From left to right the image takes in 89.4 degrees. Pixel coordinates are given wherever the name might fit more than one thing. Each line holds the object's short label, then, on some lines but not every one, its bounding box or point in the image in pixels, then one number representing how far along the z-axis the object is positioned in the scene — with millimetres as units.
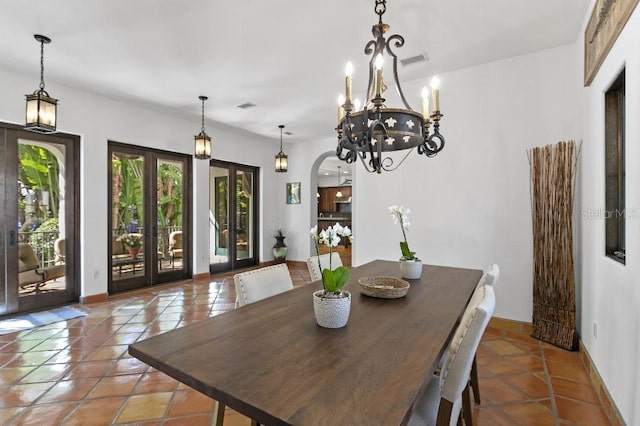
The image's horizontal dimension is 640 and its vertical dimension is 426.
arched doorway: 10820
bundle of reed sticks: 2857
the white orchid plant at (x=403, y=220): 2359
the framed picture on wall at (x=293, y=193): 7383
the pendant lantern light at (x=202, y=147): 4609
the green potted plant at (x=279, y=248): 7242
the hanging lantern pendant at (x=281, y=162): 6098
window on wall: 2162
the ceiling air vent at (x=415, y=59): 3260
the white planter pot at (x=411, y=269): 2373
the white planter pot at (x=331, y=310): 1403
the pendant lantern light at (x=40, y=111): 2863
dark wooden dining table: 862
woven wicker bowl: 1879
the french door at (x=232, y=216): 6371
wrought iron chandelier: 1679
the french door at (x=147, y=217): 4805
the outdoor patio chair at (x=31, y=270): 3854
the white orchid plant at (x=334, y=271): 1440
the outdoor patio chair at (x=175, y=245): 5551
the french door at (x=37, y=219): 3713
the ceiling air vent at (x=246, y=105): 4695
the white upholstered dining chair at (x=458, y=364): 1104
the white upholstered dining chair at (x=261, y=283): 1896
